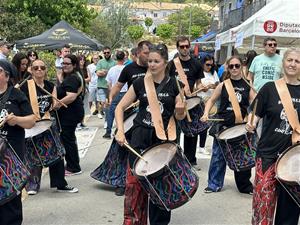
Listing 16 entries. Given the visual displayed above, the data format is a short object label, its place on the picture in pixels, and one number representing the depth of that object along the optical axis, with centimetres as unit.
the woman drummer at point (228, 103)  572
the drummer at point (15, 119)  386
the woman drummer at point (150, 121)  424
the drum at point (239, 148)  530
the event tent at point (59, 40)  1589
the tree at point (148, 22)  9494
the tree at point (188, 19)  8962
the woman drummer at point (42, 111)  562
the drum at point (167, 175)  386
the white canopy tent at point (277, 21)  980
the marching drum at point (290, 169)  362
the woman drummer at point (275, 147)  381
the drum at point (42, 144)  542
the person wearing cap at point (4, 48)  887
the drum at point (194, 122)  690
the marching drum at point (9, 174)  364
